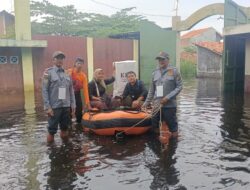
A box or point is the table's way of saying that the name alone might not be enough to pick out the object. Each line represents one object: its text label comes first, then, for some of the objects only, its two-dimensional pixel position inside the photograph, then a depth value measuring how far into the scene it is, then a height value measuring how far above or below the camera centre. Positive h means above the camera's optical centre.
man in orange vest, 4.83 -0.11
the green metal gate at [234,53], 9.66 +0.99
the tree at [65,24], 18.91 +4.86
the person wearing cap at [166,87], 3.91 -0.24
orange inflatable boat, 4.25 -0.98
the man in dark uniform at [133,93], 4.71 -0.42
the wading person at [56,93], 3.92 -0.33
